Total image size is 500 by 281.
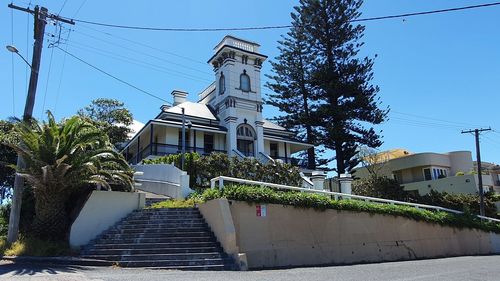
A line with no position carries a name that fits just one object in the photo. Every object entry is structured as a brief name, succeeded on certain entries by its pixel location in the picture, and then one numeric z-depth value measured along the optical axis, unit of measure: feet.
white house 108.99
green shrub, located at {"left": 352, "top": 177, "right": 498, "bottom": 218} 98.78
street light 47.14
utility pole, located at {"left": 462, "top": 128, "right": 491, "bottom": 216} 98.03
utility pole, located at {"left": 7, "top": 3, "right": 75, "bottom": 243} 45.52
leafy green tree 126.93
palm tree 44.29
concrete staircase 39.22
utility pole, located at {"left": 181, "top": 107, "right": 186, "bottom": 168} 71.59
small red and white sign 45.24
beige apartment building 145.89
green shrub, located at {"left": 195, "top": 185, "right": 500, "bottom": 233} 45.27
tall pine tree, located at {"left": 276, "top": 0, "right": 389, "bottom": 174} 130.18
